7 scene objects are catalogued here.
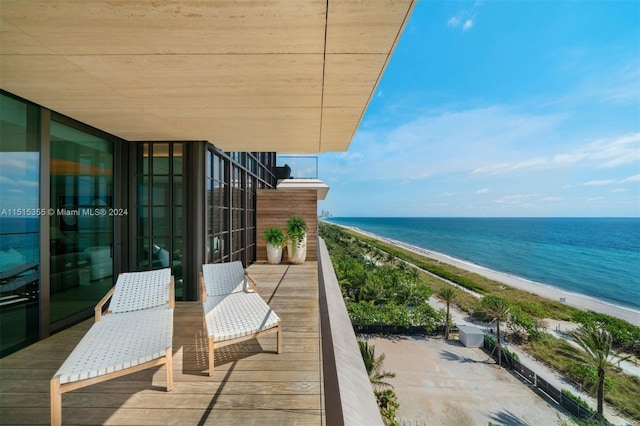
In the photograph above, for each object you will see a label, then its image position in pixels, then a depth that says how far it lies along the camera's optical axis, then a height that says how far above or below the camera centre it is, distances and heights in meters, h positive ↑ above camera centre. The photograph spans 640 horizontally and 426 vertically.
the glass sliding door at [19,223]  2.81 -0.12
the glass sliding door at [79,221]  3.38 -0.12
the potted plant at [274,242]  7.82 -0.82
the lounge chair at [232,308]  2.72 -1.11
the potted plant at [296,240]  7.85 -0.77
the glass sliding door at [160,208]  4.57 +0.07
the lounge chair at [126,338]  2.01 -1.12
